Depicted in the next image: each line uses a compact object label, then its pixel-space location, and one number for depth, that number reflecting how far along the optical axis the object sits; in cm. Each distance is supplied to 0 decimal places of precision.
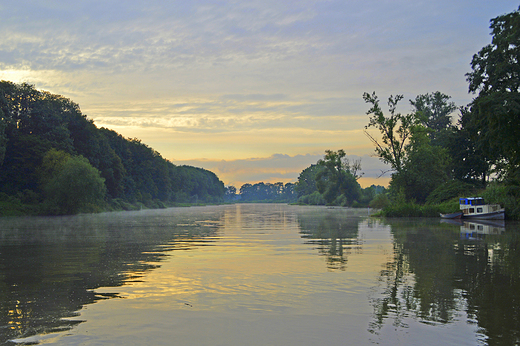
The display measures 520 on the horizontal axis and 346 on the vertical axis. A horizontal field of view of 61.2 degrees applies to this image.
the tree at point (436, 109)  11794
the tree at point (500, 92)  3434
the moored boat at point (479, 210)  4756
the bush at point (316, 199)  18092
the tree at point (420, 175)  6750
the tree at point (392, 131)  6862
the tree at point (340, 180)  14412
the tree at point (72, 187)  7425
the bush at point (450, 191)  6084
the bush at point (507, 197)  4544
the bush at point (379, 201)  9912
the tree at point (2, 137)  7256
